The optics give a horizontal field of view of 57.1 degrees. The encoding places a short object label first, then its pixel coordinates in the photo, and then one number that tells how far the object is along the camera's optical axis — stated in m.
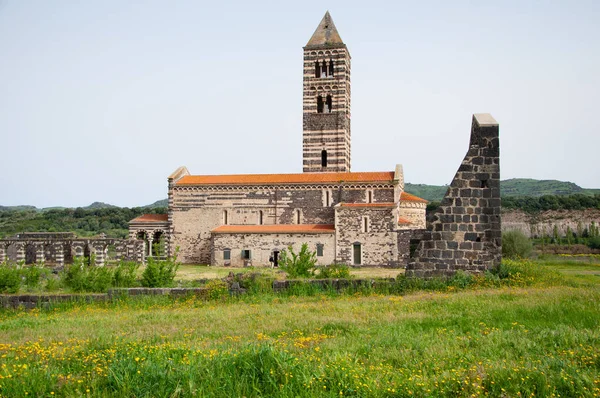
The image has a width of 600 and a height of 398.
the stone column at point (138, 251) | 41.25
